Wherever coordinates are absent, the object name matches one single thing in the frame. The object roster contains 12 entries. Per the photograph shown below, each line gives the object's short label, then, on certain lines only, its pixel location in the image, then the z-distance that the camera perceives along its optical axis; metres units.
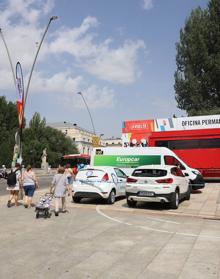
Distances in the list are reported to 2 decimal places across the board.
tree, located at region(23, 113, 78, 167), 52.80
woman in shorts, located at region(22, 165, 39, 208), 8.60
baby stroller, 7.07
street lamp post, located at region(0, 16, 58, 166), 10.79
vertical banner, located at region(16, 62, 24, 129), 10.67
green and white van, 12.66
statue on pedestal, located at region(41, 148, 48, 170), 42.18
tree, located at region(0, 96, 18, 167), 48.29
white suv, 8.43
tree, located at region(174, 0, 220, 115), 25.94
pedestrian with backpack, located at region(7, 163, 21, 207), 8.82
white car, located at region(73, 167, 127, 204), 9.42
